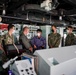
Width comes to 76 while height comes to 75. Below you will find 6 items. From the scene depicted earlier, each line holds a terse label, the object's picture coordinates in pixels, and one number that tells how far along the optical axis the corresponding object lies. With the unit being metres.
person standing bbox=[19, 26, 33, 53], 2.04
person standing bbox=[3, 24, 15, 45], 1.74
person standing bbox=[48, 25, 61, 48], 2.10
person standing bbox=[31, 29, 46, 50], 2.19
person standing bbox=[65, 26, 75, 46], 2.18
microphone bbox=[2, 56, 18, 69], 0.87
